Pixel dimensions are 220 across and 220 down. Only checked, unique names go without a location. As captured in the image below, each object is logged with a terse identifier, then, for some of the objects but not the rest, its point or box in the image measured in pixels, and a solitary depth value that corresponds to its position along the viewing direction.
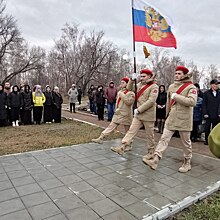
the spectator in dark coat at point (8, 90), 9.63
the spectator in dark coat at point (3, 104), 9.09
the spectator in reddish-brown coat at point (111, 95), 10.91
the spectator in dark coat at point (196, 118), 7.32
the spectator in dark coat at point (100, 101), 11.67
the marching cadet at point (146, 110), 4.96
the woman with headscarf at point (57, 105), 10.86
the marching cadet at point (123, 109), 5.83
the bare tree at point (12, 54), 37.44
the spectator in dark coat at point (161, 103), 8.16
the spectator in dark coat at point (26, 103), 9.81
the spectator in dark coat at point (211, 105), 6.77
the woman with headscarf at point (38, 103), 10.16
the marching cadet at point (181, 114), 4.36
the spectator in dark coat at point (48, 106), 10.64
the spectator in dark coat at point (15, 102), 9.49
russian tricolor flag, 5.64
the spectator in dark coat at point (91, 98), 14.99
